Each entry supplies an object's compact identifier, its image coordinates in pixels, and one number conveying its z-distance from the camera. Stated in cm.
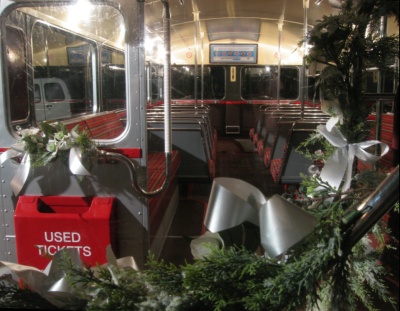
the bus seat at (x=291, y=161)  227
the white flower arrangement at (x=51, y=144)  200
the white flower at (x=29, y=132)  201
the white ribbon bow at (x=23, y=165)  200
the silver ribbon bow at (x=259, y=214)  74
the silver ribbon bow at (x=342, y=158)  98
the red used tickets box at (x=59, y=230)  209
